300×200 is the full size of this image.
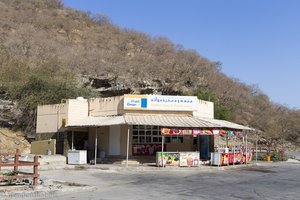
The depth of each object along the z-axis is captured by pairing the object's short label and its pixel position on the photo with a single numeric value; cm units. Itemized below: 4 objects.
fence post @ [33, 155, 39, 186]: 1232
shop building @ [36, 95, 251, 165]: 2302
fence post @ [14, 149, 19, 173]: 1332
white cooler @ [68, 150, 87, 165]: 2221
